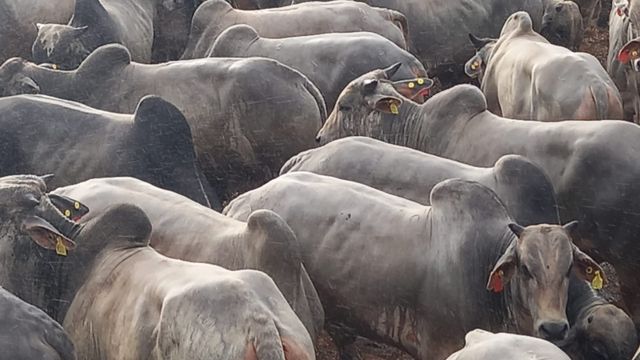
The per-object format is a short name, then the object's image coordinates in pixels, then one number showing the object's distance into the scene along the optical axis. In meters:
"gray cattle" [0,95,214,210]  9.37
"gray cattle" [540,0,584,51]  14.13
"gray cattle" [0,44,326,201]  10.23
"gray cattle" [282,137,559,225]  8.34
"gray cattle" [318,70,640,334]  8.70
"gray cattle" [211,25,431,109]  11.18
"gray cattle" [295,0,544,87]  13.86
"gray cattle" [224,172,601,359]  7.23
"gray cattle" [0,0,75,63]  12.82
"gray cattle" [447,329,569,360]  5.92
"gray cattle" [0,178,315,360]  6.05
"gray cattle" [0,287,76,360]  6.04
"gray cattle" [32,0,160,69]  11.80
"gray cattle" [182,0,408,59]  12.55
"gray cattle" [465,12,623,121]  10.22
